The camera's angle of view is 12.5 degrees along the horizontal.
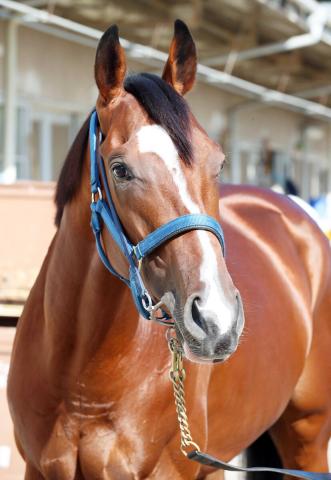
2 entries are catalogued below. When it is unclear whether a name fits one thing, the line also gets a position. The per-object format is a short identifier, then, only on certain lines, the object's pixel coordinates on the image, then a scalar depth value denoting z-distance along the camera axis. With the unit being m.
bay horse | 3.99
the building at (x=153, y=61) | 18.02
